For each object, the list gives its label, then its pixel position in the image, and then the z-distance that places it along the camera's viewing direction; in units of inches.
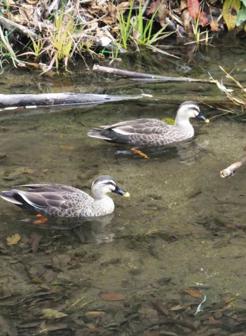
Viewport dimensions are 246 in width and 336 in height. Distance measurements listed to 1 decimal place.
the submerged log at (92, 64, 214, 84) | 531.7
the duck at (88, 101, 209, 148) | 457.7
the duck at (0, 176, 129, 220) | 376.3
